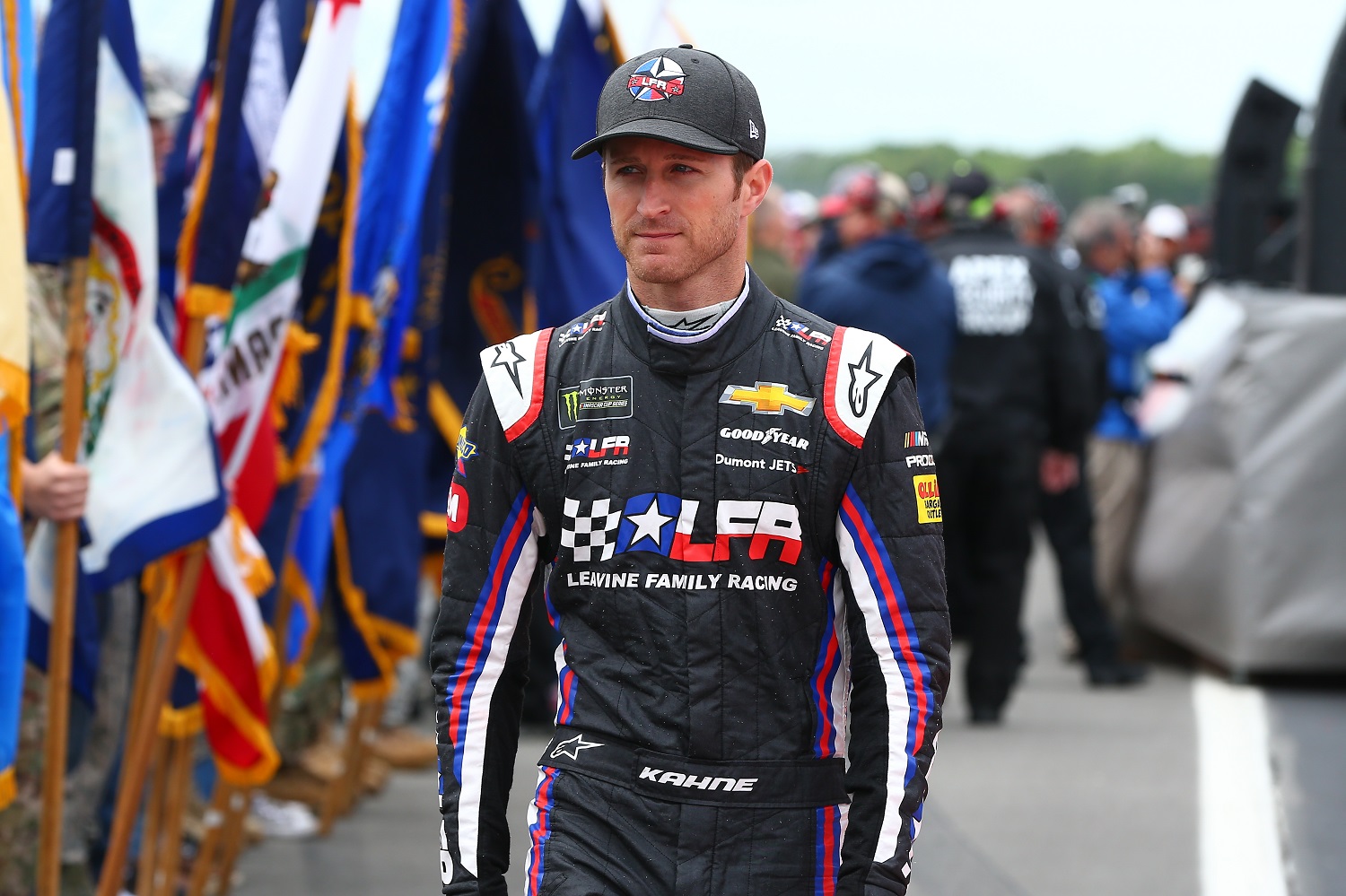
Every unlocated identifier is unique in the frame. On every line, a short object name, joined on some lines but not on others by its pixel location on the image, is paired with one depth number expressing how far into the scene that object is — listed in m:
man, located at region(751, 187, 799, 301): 21.22
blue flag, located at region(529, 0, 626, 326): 15.27
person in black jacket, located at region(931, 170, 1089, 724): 18.33
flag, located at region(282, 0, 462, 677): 12.57
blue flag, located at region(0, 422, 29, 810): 8.21
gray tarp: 19.22
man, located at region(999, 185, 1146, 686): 20.08
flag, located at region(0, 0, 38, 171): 8.70
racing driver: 5.81
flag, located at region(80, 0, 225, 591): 9.86
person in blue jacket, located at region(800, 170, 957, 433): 17.70
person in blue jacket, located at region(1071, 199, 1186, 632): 22.98
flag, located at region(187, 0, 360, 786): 10.99
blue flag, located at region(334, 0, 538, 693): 13.97
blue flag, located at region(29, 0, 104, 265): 9.20
